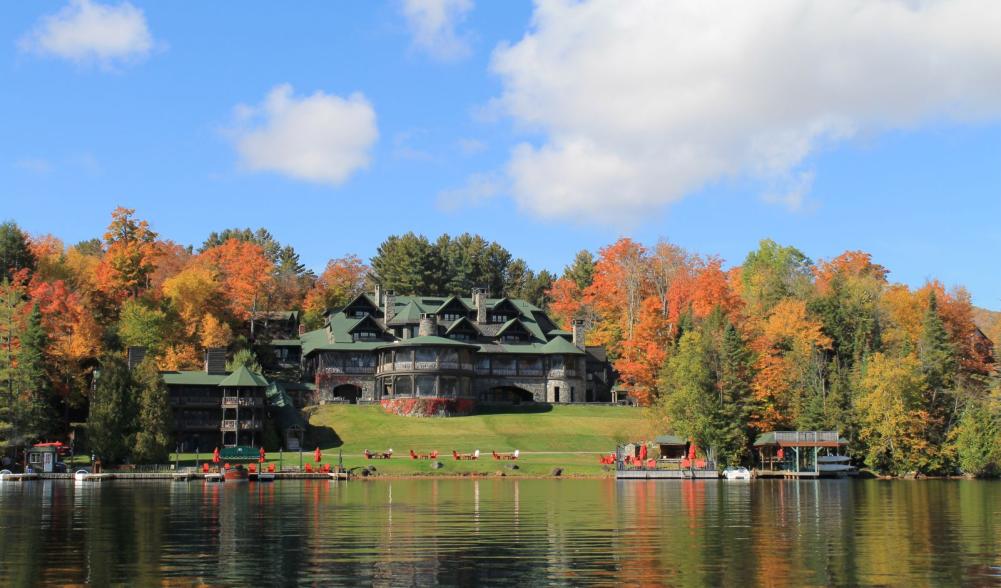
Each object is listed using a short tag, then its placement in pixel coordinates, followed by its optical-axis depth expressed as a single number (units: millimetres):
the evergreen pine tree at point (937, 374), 85625
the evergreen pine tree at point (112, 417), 76875
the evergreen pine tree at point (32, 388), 79000
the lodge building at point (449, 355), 98812
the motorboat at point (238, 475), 73625
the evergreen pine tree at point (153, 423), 77312
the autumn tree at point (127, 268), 104312
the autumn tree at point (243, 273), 109812
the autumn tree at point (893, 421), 82188
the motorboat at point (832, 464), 82812
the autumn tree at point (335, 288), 125025
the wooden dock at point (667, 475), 73438
